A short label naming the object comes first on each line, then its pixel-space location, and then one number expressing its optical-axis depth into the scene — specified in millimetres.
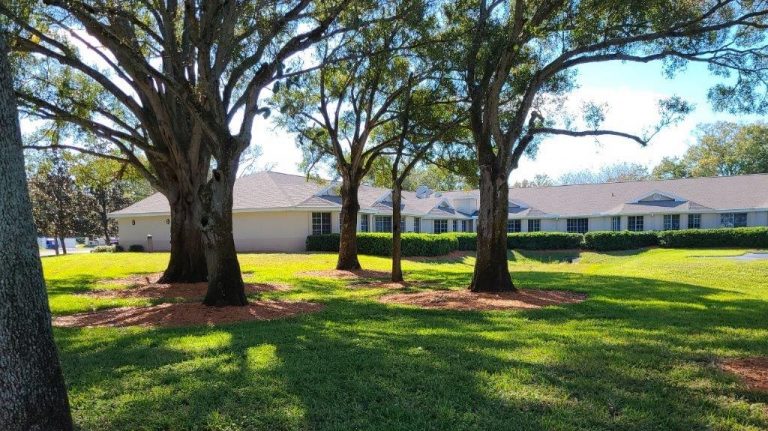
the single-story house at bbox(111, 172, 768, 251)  31156
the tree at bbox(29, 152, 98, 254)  37219
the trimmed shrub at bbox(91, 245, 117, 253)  36400
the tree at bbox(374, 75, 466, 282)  15758
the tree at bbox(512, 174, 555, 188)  95062
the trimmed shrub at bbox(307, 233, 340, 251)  29125
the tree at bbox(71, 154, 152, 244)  20578
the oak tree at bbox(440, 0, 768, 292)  11797
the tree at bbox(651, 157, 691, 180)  64562
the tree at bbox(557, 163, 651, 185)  90225
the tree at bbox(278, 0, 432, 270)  14828
